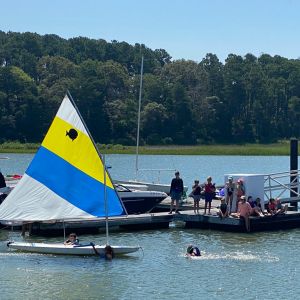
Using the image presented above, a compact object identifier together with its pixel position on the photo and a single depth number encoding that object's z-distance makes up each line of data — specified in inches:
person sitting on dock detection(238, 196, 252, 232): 1262.3
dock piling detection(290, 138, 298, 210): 1531.7
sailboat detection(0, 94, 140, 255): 1083.9
